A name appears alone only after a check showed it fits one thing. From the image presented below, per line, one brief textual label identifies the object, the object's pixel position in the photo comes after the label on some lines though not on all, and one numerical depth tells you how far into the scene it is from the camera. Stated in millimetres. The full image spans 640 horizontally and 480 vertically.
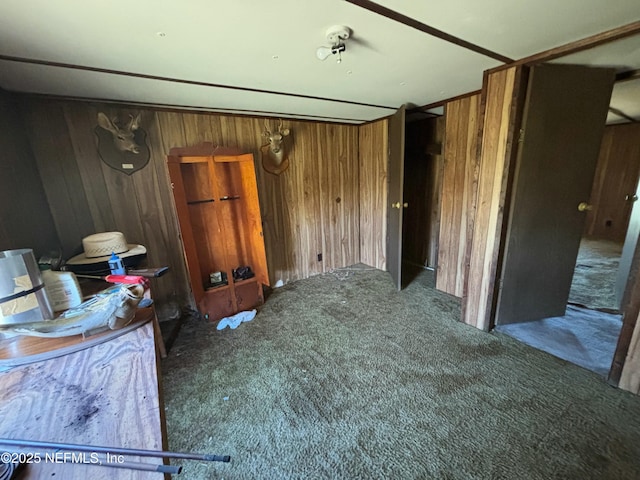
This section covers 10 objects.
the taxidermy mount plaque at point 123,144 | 2131
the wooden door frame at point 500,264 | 1529
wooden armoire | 2400
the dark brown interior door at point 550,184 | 1838
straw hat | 1602
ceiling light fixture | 1250
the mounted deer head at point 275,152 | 2860
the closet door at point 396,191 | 2746
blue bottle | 1463
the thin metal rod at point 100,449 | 522
